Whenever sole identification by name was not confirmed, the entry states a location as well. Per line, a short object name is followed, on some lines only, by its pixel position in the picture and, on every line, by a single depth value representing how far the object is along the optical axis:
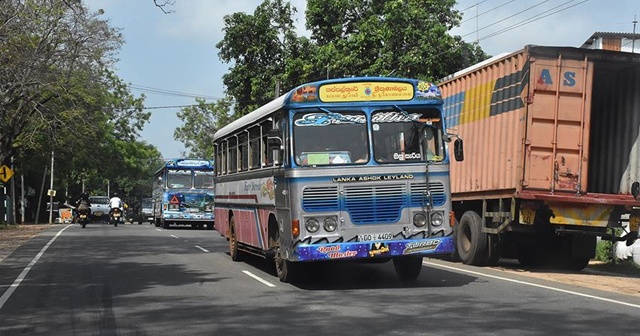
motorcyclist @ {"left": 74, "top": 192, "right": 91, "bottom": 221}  38.00
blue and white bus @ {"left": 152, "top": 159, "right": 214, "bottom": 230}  35.75
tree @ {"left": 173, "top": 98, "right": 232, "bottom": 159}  71.38
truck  14.62
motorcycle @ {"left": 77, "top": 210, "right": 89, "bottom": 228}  37.53
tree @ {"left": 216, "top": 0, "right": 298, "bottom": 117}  34.41
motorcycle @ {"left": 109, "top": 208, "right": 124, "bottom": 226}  41.72
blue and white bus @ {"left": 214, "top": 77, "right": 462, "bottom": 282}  11.63
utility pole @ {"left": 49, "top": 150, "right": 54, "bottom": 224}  58.69
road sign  35.09
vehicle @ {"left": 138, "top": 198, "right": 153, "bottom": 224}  59.62
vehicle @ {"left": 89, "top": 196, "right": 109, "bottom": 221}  50.00
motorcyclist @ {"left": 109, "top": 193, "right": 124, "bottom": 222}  42.81
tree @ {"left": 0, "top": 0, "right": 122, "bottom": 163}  27.27
